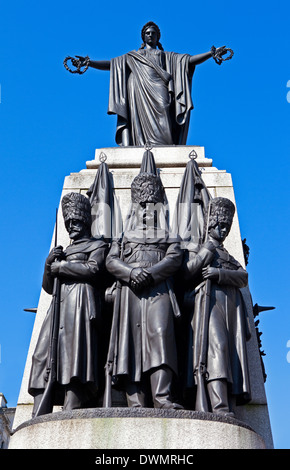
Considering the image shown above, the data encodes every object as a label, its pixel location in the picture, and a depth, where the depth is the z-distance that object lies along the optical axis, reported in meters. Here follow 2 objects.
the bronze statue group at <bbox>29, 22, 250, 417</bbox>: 7.50
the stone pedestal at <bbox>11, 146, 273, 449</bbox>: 8.32
